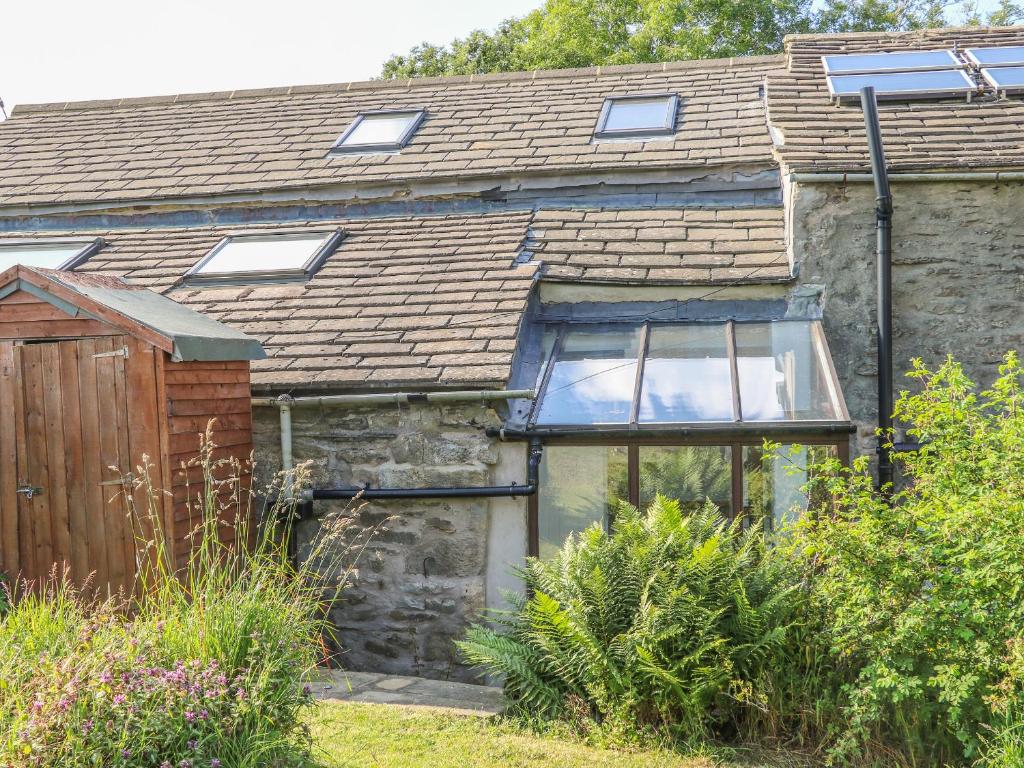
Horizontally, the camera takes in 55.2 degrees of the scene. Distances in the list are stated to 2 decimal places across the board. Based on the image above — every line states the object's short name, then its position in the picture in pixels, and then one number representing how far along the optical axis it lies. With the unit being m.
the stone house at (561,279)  6.82
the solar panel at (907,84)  8.89
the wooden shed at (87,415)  6.23
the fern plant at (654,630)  5.05
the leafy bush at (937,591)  4.21
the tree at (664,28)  21.23
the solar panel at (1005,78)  8.78
